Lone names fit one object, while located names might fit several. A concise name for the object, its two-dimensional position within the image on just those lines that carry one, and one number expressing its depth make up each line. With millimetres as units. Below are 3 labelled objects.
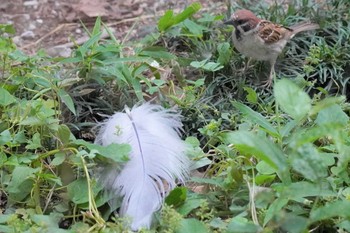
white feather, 5363
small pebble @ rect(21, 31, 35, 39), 8820
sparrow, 7531
